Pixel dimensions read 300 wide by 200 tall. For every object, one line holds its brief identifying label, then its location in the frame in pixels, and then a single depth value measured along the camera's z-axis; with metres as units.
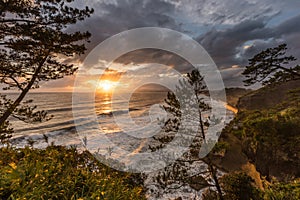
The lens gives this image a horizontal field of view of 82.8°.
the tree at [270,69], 8.19
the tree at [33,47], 7.07
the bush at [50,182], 2.91
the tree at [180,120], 10.70
